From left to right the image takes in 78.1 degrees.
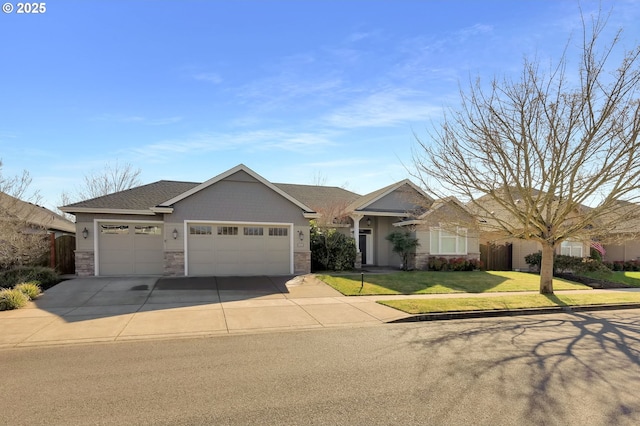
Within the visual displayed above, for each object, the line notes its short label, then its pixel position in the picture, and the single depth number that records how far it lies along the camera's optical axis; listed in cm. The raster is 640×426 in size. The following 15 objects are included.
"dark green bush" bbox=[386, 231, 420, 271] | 2028
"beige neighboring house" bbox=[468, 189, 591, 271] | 2289
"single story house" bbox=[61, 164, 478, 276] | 1714
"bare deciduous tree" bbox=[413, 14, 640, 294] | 1150
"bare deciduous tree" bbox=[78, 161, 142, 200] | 3694
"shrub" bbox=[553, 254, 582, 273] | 2105
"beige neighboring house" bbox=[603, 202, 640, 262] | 1256
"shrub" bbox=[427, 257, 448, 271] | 2130
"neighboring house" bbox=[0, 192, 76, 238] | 1507
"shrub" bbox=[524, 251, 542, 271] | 2227
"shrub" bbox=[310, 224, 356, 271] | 2006
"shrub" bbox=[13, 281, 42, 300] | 1174
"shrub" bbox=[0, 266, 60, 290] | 1321
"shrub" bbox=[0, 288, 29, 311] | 1056
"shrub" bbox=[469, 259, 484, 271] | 2209
